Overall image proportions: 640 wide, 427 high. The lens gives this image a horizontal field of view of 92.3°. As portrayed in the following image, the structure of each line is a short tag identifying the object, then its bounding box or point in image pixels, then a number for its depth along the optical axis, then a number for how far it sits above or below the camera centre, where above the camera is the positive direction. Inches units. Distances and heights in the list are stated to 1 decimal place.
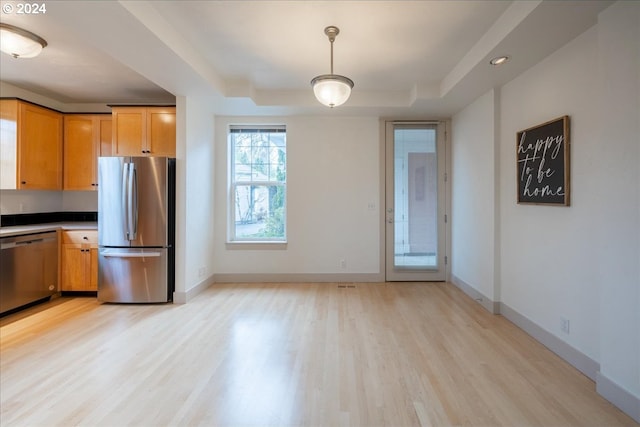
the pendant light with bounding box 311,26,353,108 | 109.7 +46.3
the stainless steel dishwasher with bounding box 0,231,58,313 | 132.8 -25.5
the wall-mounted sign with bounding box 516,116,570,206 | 98.8 +18.0
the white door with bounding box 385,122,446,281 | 192.5 +8.2
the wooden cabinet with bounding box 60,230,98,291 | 159.0 -23.5
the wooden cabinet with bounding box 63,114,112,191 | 169.8 +38.1
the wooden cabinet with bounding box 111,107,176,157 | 158.1 +42.8
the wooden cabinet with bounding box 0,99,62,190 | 145.5 +33.7
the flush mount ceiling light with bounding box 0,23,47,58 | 101.4 +58.6
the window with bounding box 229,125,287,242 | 197.2 +18.0
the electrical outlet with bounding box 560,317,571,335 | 98.4 -35.9
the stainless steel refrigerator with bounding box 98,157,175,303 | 146.9 -7.3
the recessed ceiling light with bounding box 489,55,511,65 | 110.3 +56.5
